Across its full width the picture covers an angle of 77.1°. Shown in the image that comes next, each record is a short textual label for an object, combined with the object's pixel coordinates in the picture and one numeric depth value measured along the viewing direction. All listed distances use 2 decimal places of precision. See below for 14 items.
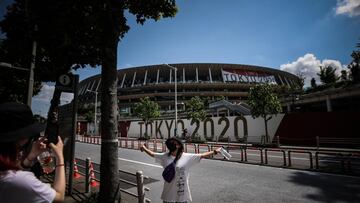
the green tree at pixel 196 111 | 32.56
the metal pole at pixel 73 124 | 6.23
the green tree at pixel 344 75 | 41.44
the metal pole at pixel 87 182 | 6.54
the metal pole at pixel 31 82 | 9.05
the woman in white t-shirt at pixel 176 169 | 3.47
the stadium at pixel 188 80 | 71.12
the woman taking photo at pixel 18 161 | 1.45
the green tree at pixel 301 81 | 51.34
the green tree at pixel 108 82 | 4.76
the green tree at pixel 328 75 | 49.50
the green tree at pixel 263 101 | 22.50
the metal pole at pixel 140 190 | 4.71
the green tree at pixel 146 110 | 40.28
